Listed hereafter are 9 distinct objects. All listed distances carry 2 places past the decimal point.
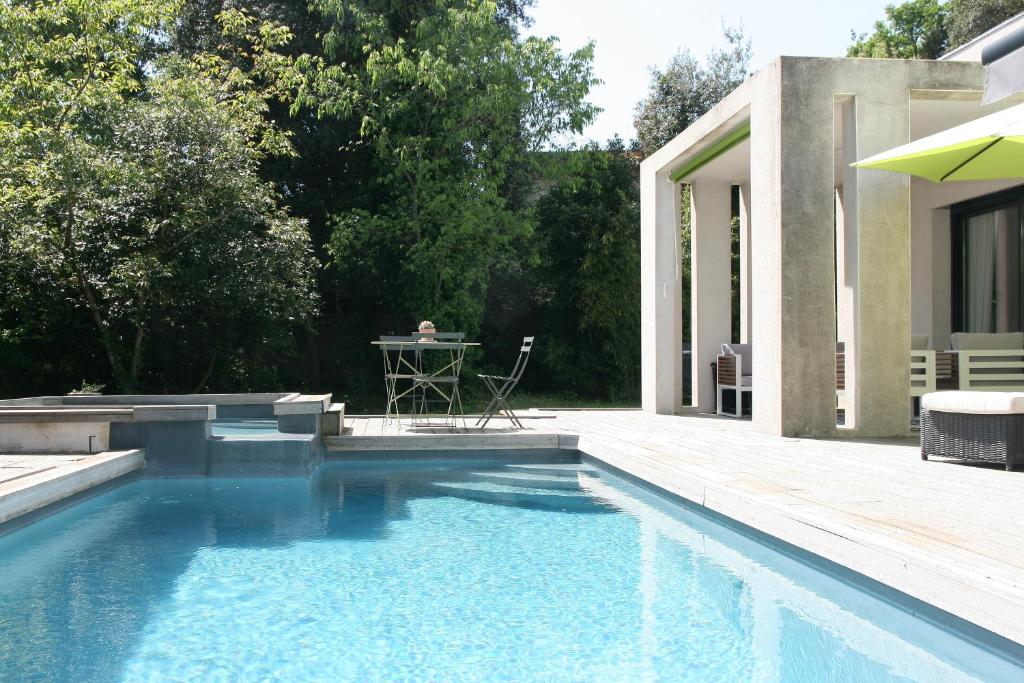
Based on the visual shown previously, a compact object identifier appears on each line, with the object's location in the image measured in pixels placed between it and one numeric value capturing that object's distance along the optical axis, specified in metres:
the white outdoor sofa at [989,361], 7.09
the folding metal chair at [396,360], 10.04
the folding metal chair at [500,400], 7.69
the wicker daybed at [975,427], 4.94
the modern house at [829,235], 6.71
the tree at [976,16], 20.03
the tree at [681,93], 20.25
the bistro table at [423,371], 9.93
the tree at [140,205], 9.86
